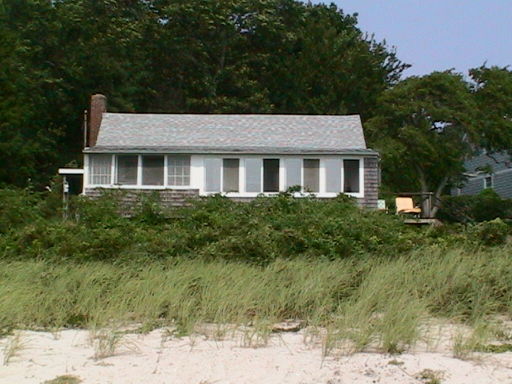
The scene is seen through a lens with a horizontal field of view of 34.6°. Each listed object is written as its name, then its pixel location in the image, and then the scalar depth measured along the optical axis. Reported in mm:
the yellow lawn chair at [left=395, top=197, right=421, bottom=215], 28502
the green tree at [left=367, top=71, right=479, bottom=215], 32500
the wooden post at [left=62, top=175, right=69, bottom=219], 23359
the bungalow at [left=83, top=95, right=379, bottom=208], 26188
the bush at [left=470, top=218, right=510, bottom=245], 16578
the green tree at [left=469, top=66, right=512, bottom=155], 33094
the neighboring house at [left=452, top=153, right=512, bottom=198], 37656
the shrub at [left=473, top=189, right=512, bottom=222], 32188
